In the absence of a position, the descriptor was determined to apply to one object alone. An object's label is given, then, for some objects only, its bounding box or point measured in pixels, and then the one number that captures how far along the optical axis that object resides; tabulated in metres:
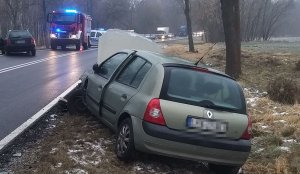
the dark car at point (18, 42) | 27.47
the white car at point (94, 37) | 47.47
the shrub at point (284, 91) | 11.22
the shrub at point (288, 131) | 7.65
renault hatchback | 5.80
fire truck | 35.66
